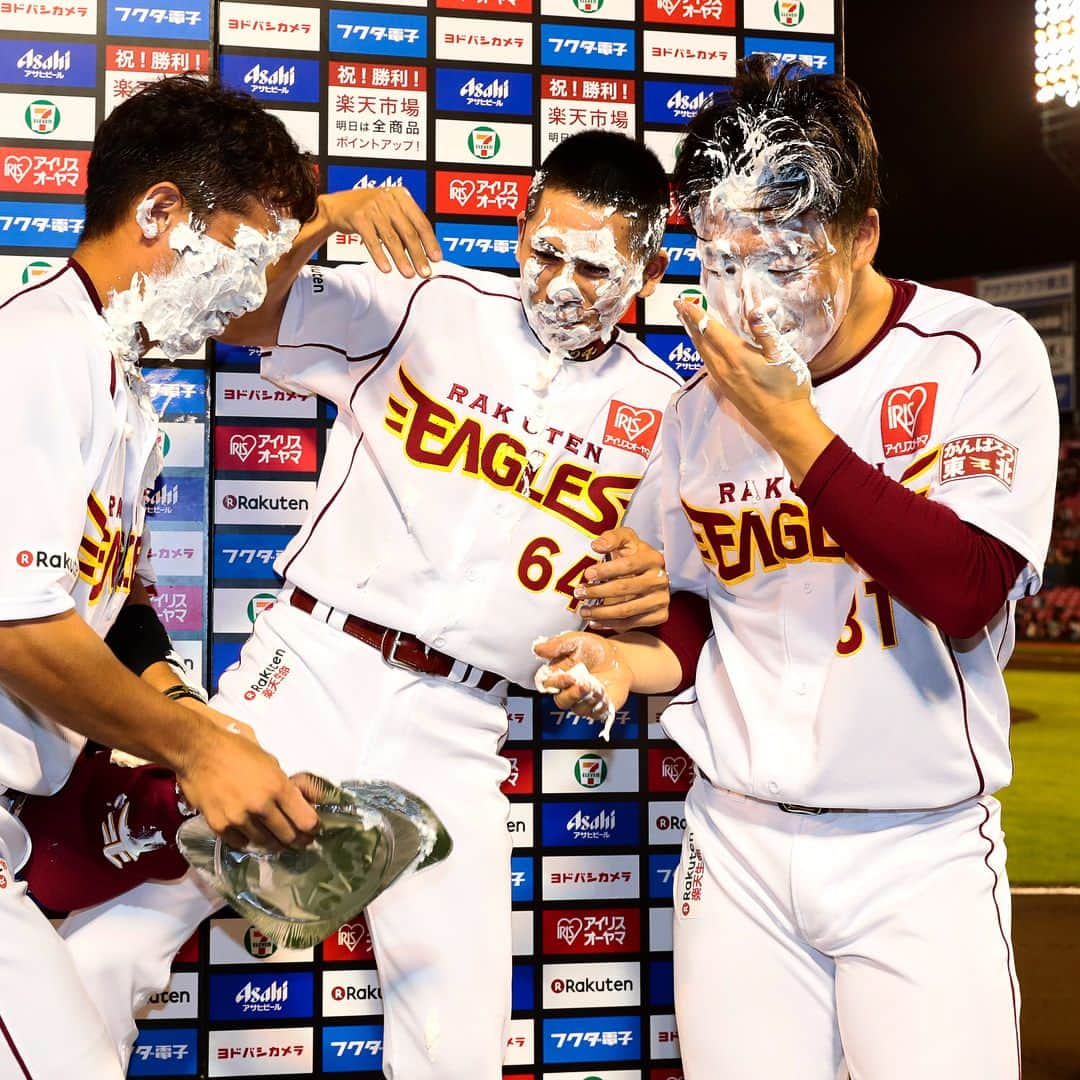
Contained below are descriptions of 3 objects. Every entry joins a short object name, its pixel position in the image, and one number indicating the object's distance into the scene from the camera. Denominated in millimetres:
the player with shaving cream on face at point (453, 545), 2080
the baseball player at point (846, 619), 1566
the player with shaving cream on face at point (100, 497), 1382
